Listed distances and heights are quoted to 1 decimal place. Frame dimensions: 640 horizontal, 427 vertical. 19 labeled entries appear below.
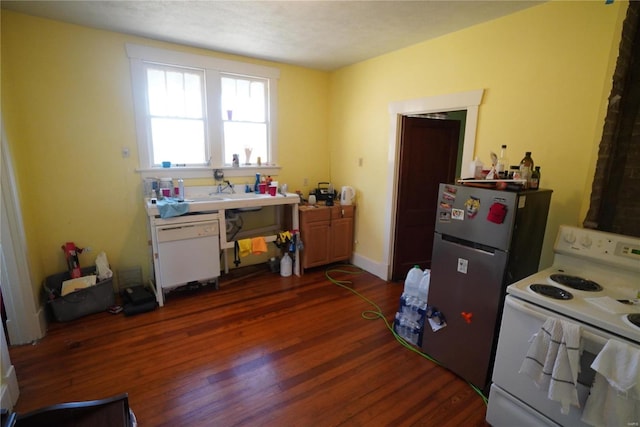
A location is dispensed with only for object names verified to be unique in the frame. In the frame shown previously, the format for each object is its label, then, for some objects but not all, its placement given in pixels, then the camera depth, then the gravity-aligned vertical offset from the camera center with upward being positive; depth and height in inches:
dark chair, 44.0 -38.8
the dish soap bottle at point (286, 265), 150.5 -52.1
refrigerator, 73.0 -25.8
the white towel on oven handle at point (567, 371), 53.0 -35.4
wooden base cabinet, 147.9 -36.7
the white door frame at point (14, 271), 86.6 -35.2
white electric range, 54.2 -26.4
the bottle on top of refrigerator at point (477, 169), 88.3 -2.0
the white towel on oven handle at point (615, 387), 47.1 -34.5
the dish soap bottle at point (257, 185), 150.9 -13.6
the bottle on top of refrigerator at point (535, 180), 79.1 -4.2
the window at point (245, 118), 145.4 +18.6
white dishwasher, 116.0 -37.4
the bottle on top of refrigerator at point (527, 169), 77.7 -1.4
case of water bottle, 97.6 -46.8
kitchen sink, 121.0 -18.5
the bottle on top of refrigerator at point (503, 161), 96.4 +0.6
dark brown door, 136.5 -7.8
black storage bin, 106.1 -51.1
